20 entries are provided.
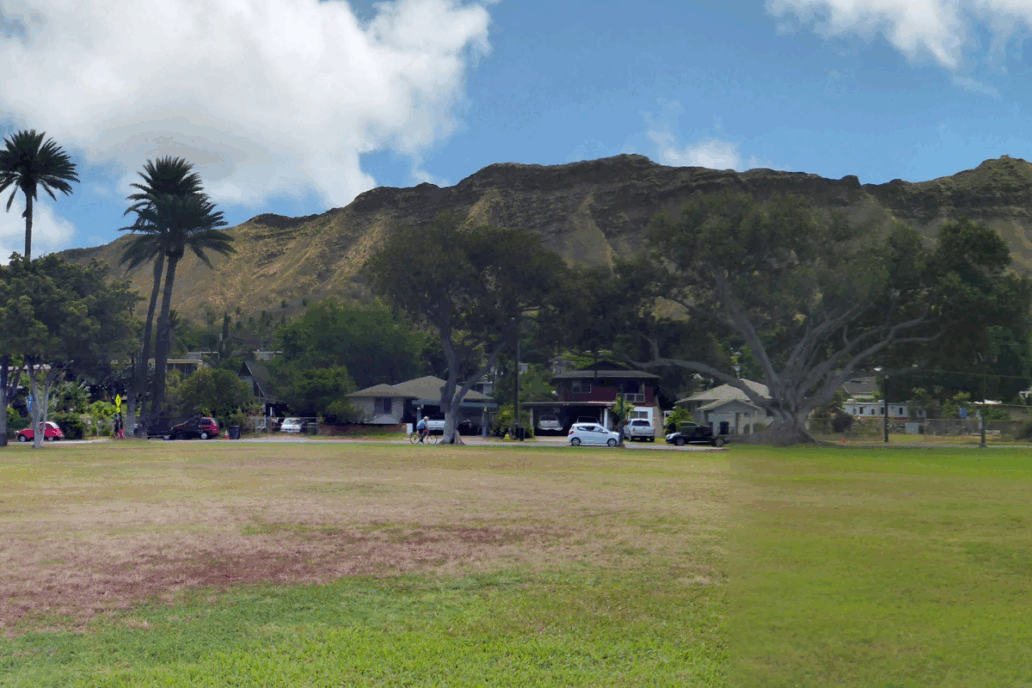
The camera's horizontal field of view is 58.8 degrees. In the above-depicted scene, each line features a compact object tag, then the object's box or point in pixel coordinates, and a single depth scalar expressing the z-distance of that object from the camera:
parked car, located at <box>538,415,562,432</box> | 90.25
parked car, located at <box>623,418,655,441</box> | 72.69
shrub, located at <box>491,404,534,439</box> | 75.47
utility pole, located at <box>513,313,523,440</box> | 71.43
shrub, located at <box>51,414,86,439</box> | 70.12
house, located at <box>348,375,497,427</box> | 93.62
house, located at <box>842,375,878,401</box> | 140.25
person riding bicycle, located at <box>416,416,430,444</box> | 65.65
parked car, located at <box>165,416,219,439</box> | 69.75
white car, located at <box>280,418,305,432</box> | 77.75
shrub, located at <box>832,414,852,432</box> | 68.31
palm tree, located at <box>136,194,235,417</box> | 76.81
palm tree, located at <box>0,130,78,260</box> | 65.94
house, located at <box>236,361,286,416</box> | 105.31
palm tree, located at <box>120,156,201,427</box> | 78.50
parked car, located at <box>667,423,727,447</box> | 64.25
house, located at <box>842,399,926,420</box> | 124.50
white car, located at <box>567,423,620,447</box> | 63.47
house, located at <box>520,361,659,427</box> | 96.12
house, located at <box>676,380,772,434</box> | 82.00
